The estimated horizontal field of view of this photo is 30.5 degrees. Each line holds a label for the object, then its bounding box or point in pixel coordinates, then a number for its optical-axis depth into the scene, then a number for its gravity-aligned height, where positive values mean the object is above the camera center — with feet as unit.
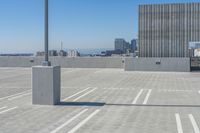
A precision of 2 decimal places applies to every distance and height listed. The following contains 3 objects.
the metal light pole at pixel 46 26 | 50.14 +4.13
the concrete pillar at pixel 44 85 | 49.19 -3.86
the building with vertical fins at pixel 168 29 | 131.75 +10.15
